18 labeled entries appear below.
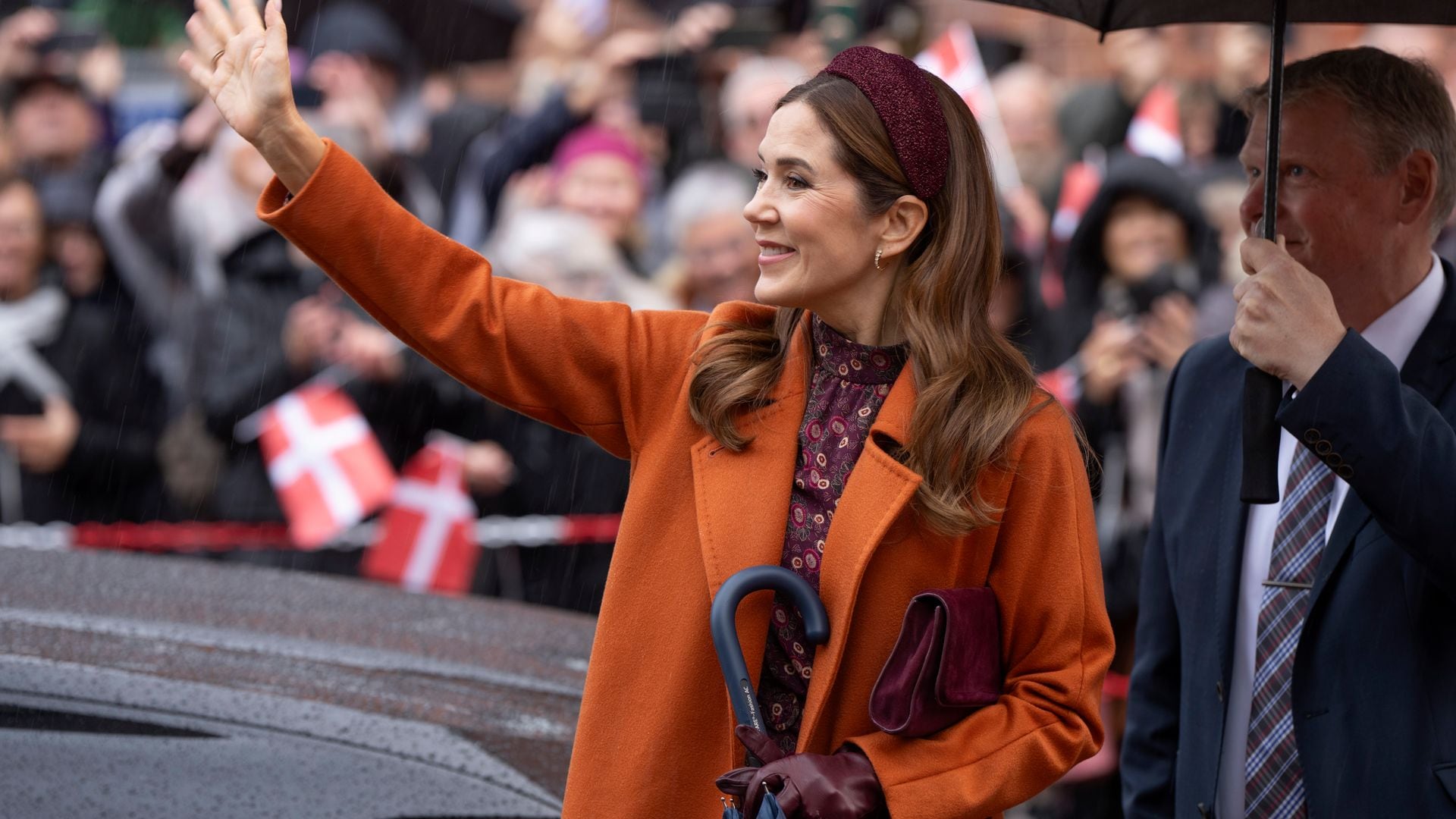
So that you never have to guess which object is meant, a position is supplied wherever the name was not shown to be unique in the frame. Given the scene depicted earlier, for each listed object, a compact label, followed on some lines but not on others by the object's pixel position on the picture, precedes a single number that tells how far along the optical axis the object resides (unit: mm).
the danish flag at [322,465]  14211
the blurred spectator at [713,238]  13930
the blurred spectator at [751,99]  15719
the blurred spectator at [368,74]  16531
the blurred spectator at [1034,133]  16437
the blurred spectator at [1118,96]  16203
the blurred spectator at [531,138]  16141
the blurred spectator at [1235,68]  15242
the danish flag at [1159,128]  15477
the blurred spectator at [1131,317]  14039
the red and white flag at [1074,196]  16156
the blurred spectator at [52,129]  15984
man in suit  5234
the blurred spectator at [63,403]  14391
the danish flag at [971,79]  16531
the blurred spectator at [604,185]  15281
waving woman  4789
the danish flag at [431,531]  14125
